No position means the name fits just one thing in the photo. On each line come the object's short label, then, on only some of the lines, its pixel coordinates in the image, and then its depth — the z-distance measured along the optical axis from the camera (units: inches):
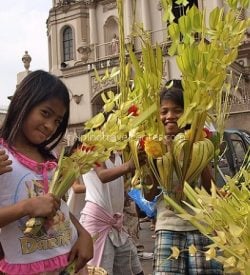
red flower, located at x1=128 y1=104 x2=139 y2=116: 73.9
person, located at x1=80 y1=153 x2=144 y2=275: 132.6
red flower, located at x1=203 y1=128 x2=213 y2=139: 81.0
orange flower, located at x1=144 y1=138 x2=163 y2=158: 78.5
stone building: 823.7
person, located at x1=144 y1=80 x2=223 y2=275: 87.3
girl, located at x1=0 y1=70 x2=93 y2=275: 67.2
